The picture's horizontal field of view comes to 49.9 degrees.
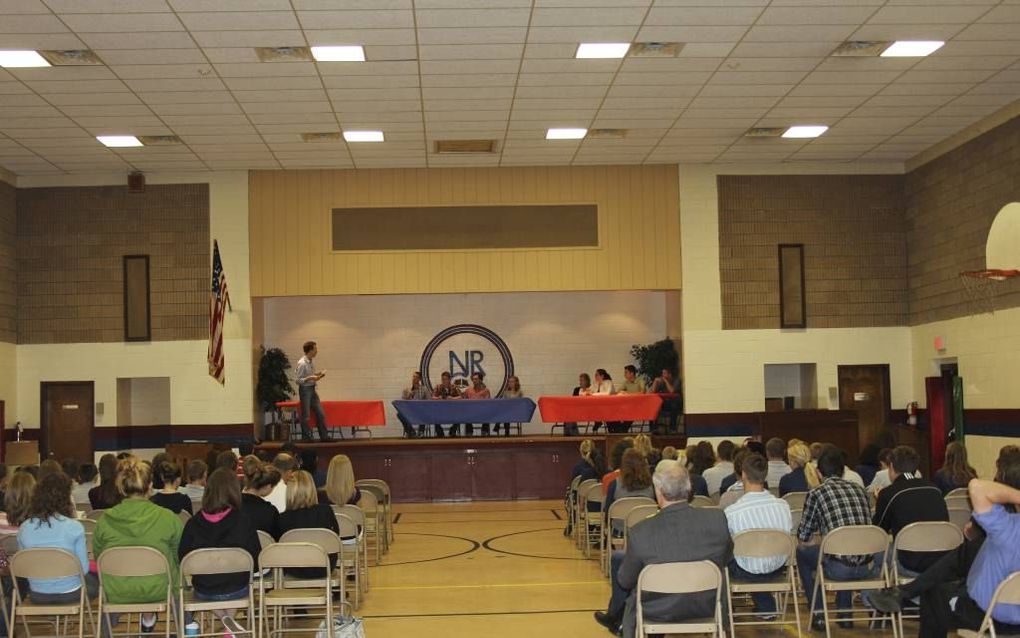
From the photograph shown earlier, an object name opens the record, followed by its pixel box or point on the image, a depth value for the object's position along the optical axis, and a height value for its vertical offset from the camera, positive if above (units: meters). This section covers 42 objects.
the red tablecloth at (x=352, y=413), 16.75 -0.45
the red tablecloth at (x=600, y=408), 16.38 -0.43
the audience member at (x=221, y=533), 6.46 -0.87
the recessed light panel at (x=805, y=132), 15.03 +3.37
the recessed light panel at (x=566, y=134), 14.91 +3.37
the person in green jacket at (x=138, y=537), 6.48 -0.91
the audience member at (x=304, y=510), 7.46 -0.86
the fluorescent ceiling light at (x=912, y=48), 11.35 +3.40
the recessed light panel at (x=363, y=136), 14.76 +3.36
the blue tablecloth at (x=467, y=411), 16.53 -0.44
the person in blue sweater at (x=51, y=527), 6.73 -0.84
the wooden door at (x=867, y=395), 17.17 -0.34
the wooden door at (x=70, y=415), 16.84 -0.39
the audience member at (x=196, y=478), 8.73 -0.73
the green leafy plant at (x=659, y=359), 17.59 +0.31
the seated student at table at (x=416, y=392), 18.08 -0.15
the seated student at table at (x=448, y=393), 17.48 -0.17
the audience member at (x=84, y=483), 9.75 -0.84
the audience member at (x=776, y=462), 9.48 -0.76
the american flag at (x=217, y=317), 15.73 +1.01
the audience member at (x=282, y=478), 8.70 -0.77
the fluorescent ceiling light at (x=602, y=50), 11.29 +3.43
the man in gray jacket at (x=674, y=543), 5.50 -0.83
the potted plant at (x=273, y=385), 17.14 +0.01
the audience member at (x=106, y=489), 8.74 -0.81
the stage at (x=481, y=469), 16.11 -1.28
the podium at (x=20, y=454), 15.88 -0.91
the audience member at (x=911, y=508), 6.88 -0.86
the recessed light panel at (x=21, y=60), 11.03 +3.36
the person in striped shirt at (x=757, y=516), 6.79 -0.88
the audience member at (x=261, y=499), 7.50 -0.80
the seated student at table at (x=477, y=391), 17.81 -0.15
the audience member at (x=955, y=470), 8.70 -0.78
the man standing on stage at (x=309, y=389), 16.12 -0.06
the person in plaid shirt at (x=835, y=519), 6.89 -0.93
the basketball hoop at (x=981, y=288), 13.95 +1.11
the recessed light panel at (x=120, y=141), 14.62 +3.34
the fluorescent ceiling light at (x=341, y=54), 11.23 +3.42
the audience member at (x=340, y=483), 9.59 -0.86
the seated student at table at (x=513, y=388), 18.39 -0.12
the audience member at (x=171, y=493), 7.80 -0.76
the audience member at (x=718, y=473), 9.79 -0.86
